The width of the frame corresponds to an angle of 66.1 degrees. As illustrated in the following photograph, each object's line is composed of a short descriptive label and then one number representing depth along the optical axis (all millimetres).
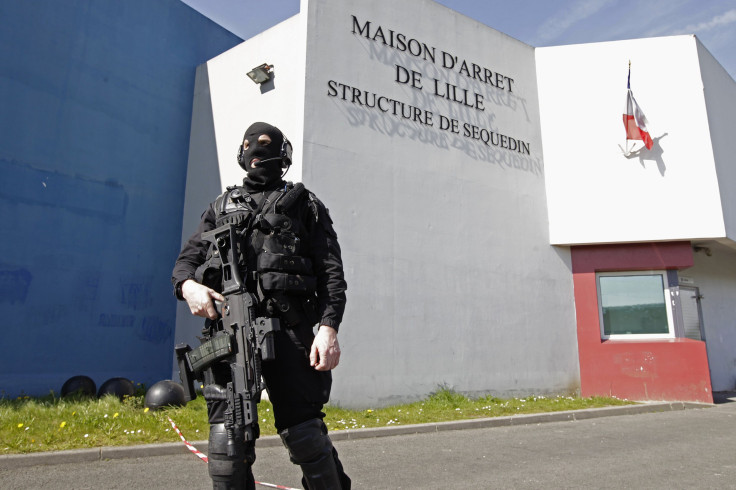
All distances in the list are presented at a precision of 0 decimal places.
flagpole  11811
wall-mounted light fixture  9852
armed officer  2479
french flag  11727
